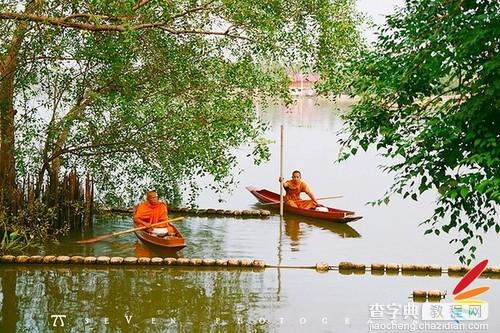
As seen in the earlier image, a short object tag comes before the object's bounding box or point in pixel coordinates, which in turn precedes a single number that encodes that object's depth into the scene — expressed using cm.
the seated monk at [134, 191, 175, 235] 1242
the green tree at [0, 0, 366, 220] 1081
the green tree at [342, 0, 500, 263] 528
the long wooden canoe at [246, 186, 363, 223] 1473
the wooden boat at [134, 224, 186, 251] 1177
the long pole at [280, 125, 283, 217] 1495
